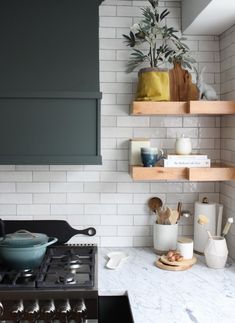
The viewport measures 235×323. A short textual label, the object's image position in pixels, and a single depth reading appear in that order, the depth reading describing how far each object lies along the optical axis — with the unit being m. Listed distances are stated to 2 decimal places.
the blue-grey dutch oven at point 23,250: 2.34
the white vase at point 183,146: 2.67
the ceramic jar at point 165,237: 2.73
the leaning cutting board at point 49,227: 2.83
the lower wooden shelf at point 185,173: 2.56
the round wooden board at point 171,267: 2.47
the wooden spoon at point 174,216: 2.74
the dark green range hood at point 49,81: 2.49
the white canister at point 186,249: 2.58
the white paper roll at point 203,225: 2.78
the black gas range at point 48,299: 2.07
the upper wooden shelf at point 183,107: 2.56
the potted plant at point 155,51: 2.62
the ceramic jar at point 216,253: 2.49
